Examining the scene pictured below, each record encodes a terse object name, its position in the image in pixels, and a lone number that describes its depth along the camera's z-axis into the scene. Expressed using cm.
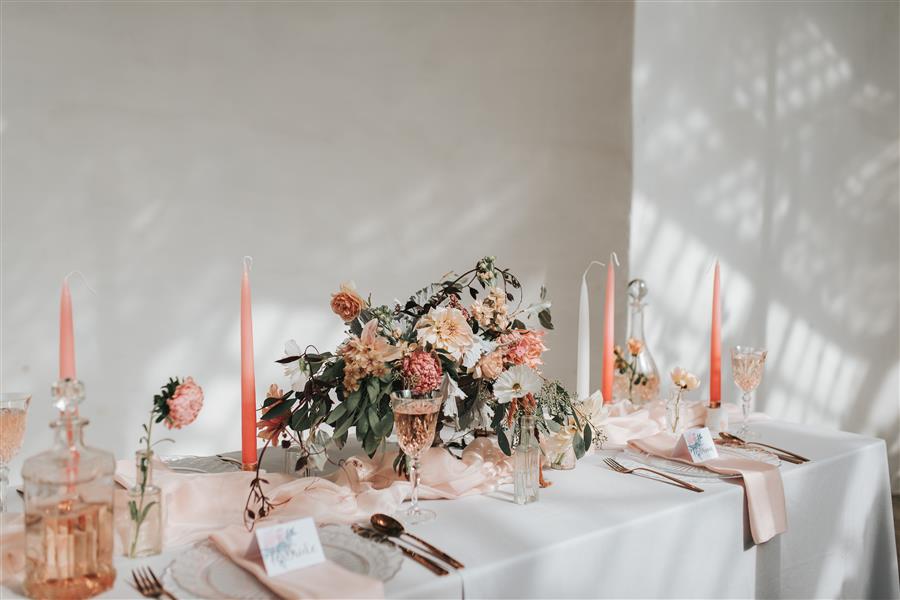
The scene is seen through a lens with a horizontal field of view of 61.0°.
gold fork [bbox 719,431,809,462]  162
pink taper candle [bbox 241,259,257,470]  128
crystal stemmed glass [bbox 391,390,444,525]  119
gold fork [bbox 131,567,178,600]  97
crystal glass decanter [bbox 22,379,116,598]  93
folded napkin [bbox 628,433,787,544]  143
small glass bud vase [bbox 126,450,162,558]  107
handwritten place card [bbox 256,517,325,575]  101
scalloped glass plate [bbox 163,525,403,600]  98
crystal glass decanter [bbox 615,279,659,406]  206
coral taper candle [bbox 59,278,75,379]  109
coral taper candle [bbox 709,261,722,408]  175
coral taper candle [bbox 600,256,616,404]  179
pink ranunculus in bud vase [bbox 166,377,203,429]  102
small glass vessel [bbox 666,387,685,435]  180
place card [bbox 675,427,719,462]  158
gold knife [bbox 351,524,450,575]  105
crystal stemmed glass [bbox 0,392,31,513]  118
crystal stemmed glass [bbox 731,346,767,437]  180
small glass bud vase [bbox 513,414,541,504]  131
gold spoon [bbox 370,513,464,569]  116
